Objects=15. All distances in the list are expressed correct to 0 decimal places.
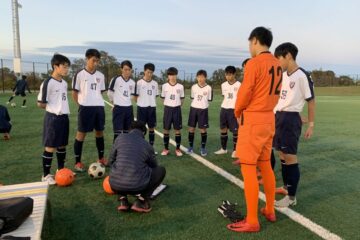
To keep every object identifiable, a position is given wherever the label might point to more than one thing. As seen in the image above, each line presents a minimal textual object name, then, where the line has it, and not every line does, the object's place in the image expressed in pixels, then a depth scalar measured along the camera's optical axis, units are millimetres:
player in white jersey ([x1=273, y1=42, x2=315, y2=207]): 5082
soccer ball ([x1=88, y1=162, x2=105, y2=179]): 6312
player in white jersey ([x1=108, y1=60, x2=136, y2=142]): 7727
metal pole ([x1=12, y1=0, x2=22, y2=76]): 31578
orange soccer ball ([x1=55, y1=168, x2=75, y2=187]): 5840
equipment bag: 3333
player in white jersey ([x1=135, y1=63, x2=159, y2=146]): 8219
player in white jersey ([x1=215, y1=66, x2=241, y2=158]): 8328
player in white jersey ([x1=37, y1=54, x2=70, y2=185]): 6016
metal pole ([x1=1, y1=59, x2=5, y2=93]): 32812
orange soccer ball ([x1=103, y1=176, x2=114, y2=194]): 5512
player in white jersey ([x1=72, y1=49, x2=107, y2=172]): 6812
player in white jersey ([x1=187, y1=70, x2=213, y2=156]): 8500
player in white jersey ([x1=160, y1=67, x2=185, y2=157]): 8453
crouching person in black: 4676
